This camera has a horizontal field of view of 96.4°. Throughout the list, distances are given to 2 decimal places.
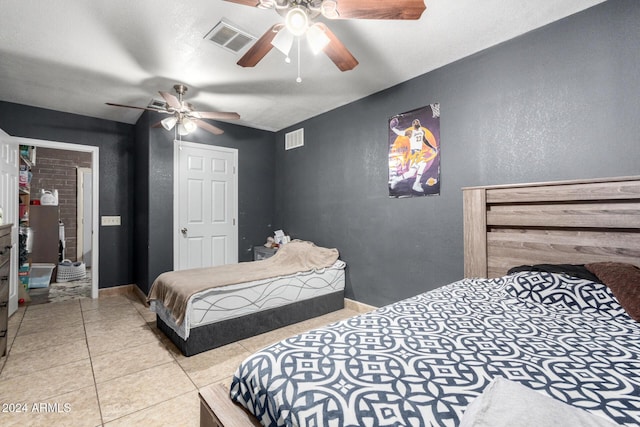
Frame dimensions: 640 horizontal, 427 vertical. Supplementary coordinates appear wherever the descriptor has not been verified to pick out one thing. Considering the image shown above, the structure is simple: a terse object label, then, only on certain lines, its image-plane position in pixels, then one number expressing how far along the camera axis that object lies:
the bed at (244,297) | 2.36
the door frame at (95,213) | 3.83
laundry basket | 4.71
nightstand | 3.99
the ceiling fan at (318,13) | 1.44
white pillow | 0.61
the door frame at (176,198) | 3.76
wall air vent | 4.18
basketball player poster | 2.69
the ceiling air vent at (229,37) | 2.07
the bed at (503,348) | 0.75
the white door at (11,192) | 2.89
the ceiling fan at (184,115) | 2.90
